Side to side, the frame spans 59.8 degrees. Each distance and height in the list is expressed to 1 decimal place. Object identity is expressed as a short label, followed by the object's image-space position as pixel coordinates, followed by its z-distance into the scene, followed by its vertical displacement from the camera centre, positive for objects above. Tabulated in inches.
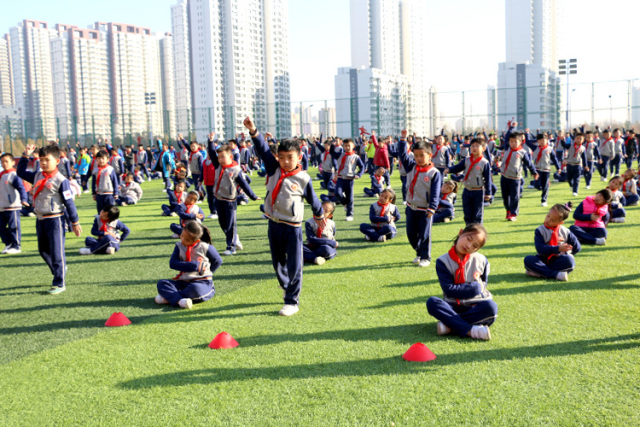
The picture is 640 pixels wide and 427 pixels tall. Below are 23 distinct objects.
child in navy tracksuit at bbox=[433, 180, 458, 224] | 508.1 -43.2
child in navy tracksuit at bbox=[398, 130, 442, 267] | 313.7 -20.4
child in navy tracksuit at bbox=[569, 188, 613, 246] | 367.2 -42.1
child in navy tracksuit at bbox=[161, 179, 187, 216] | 538.6 -33.8
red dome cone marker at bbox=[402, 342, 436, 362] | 181.5 -62.9
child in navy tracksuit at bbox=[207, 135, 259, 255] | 379.6 -15.1
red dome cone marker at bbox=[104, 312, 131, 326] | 229.9 -62.9
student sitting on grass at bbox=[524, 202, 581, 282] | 281.1 -46.9
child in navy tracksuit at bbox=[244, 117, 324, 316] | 235.0 -17.4
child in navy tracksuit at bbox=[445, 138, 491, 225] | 411.8 -14.9
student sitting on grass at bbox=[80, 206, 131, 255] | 394.3 -47.9
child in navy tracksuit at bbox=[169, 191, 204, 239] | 447.5 -38.0
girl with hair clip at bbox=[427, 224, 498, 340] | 202.7 -49.3
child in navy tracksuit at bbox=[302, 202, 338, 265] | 344.2 -49.0
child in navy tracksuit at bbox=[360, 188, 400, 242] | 416.5 -45.1
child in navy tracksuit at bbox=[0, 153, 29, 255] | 378.9 -23.5
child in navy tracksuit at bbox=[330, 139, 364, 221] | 535.9 -12.6
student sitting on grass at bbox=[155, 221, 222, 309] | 256.1 -48.6
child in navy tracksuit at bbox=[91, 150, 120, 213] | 481.7 -12.4
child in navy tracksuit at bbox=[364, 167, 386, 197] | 739.4 -33.0
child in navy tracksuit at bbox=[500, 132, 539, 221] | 487.2 -9.5
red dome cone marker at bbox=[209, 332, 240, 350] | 199.0 -63.0
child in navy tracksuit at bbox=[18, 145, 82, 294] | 286.0 -20.9
